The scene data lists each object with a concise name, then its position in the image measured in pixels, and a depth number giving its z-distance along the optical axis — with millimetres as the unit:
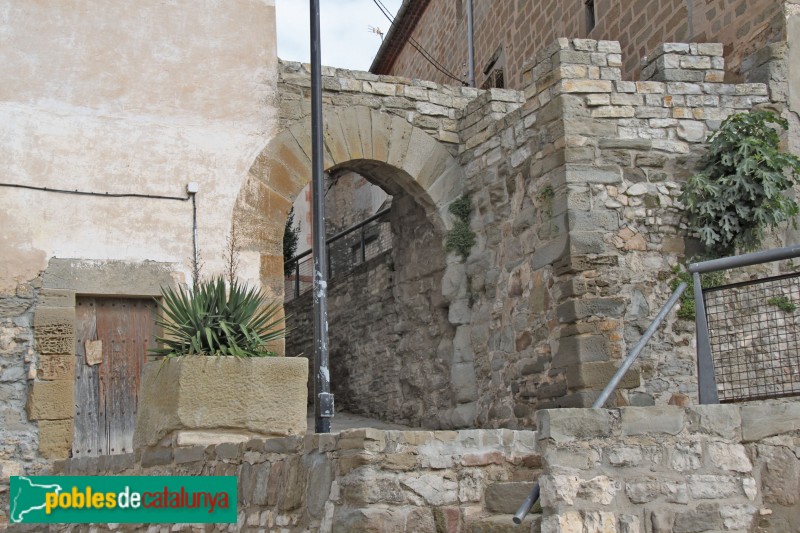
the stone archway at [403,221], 11086
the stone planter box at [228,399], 7105
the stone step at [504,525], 5309
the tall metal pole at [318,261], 7398
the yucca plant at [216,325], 7441
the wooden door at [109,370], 10164
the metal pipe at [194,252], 10508
